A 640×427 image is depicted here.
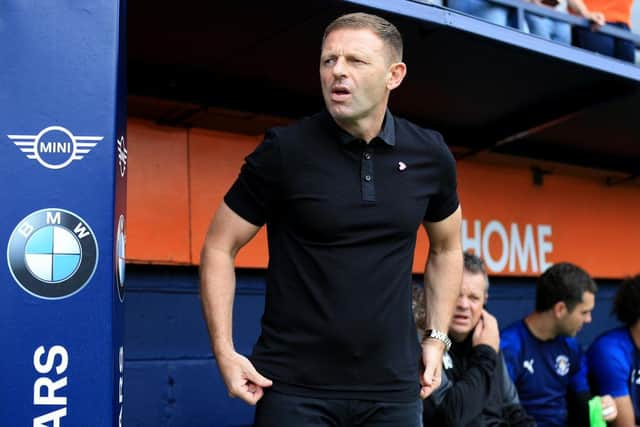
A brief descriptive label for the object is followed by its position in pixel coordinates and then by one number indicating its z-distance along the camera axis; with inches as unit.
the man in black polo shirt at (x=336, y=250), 199.2
